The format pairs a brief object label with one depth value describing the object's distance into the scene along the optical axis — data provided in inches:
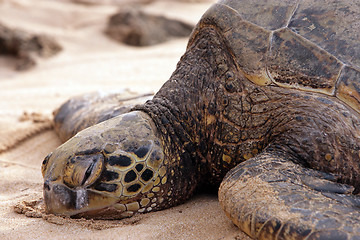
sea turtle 161.0
